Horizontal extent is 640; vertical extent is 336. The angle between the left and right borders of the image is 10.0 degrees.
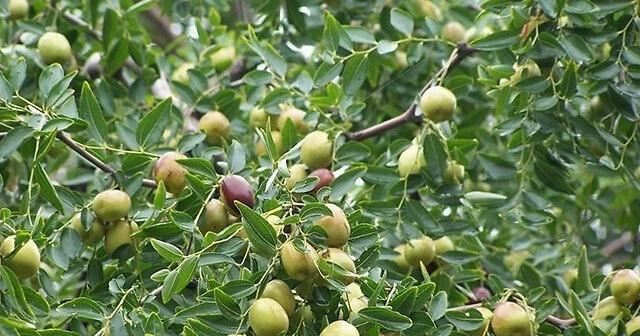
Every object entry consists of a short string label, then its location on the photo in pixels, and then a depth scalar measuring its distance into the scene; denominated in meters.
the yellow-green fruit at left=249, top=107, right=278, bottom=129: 2.97
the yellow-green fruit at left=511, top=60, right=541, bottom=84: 2.86
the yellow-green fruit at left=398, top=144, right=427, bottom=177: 2.85
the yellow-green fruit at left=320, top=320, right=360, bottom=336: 2.58
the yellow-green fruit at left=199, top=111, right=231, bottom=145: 2.95
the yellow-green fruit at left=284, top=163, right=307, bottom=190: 2.78
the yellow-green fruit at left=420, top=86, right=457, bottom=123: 2.83
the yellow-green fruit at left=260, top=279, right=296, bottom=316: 2.61
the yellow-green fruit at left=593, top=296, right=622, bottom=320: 2.75
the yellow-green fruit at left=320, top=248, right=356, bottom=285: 2.63
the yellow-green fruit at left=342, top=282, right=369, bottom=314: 2.64
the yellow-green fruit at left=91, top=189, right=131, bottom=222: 2.73
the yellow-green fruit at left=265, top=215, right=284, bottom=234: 2.62
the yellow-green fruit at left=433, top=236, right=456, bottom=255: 2.89
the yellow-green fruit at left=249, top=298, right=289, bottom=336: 2.59
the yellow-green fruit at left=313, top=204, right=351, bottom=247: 2.64
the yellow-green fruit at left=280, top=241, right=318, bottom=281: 2.60
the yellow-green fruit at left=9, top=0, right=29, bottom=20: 3.02
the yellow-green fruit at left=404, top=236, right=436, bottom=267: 2.86
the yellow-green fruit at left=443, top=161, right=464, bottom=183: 2.86
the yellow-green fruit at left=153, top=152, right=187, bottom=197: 2.76
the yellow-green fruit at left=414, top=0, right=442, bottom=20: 3.19
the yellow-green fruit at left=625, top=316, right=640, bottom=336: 2.71
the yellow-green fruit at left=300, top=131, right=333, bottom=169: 2.80
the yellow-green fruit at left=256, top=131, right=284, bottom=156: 2.87
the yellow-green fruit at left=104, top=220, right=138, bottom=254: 2.75
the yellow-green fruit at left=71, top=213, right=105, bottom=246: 2.75
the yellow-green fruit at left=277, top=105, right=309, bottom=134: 2.93
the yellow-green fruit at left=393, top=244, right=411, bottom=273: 2.87
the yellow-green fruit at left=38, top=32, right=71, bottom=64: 2.96
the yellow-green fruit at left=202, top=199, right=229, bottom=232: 2.71
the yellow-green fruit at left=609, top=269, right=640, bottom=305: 2.73
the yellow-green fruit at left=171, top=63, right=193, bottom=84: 3.13
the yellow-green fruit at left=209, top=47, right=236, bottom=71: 3.10
